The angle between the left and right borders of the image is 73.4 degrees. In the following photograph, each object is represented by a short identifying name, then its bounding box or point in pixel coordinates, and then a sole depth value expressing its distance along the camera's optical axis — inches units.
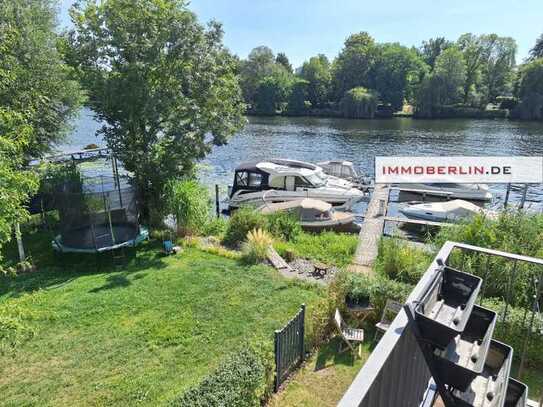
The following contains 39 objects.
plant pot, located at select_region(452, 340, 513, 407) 96.2
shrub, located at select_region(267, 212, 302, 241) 498.9
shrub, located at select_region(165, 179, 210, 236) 464.1
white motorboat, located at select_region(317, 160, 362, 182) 842.8
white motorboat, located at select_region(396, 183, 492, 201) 697.0
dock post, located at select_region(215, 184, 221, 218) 658.2
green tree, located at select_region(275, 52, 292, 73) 3730.3
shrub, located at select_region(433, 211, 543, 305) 273.0
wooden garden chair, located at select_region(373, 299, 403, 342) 259.9
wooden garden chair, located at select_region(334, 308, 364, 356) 246.5
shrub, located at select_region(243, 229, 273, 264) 394.0
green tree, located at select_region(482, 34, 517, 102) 2417.6
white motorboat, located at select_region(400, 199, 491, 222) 560.1
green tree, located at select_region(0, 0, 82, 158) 386.0
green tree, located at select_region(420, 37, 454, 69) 3197.6
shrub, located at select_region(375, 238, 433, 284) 324.8
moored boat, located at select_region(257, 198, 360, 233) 571.5
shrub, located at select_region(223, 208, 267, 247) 470.9
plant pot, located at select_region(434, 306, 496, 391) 90.1
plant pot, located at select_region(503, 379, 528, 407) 107.1
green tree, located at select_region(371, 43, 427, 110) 2509.8
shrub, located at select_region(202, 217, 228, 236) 500.6
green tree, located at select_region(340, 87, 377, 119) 2370.8
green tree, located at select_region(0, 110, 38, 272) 165.3
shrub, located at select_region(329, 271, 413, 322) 269.4
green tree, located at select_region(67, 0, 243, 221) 421.4
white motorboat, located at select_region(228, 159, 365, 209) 655.8
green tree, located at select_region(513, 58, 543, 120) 2054.6
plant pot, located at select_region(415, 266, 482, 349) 87.3
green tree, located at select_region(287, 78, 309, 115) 2645.2
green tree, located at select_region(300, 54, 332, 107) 2758.4
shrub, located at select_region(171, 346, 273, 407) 161.0
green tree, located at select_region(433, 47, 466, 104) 2221.9
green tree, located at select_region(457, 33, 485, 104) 2358.5
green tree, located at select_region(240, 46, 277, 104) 2822.3
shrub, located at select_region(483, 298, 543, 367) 223.6
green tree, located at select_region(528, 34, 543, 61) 3021.7
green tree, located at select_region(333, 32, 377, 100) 2682.1
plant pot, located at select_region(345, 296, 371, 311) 269.3
